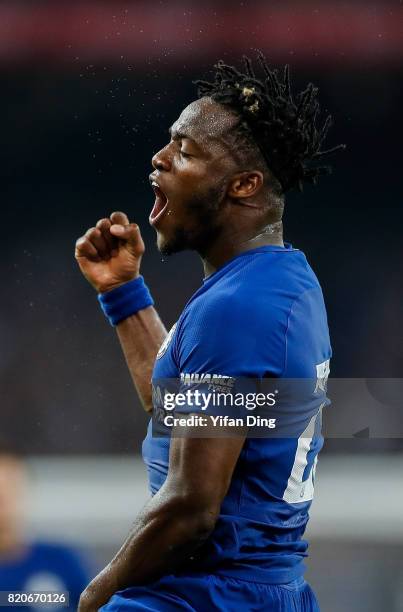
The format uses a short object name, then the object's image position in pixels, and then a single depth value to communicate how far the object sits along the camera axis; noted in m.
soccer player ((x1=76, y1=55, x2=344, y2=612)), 9.17
